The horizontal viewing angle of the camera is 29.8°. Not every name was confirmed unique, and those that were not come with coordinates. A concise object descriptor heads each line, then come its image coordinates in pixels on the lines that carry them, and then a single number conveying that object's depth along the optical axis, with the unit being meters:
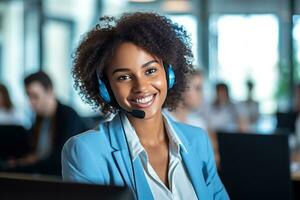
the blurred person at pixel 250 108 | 7.21
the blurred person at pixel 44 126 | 3.41
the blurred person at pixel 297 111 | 4.26
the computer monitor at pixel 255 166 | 2.64
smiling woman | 1.40
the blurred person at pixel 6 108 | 5.89
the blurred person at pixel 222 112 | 5.68
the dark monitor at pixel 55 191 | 0.81
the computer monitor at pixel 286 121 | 5.26
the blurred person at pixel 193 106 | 3.62
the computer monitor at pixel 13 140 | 3.80
